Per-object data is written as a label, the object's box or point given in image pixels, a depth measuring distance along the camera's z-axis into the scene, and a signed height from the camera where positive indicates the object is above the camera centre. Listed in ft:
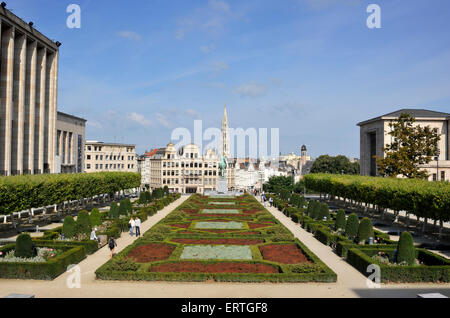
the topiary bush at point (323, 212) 150.71 -16.55
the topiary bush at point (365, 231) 102.53 -16.33
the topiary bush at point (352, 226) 110.32 -16.15
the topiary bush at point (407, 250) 79.25 -16.78
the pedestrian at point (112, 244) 89.32 -17.60
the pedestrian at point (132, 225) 120.17 -17.69
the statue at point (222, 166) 265.54 +3.26
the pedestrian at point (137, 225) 120.26 -17.68
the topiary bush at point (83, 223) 107.24 -15.11
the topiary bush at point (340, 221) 124.98 -16.61
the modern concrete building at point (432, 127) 260.42 +30.98
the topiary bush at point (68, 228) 103.91 -15.99
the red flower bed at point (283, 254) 86.28 -20.43
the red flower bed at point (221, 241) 106.83 -20.29
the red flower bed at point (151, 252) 86.89 -20.28
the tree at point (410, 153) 195.42 +9.44
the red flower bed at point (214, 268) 76.38 -20.18
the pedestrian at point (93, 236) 102.82 -18.16
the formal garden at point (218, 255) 71.41 -20.07
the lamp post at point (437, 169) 252.01 +1.27
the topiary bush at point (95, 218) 121.58 -15.55
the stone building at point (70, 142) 266.36 +21.24
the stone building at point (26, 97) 179.83 +39.49
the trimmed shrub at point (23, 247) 79.05 -16.36
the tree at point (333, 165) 399.44 +6.46
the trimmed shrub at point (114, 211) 154.30 -17.02
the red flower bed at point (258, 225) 136.26 -20.27
